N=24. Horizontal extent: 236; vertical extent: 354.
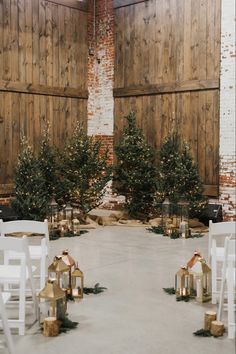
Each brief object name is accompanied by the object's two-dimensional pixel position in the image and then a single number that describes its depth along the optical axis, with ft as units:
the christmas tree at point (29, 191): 32.42
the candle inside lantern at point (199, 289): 17.39
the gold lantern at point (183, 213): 31.31
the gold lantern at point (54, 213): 31.83
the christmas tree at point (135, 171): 36.45
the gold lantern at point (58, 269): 16.43
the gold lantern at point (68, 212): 32.49
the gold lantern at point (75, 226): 31.35
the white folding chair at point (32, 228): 16.48
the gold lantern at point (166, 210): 33.06
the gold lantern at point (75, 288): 17.50
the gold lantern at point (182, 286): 17.51
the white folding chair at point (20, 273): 13.70
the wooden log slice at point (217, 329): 13.94
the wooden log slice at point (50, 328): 14.06
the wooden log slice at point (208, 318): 14.25
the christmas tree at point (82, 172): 34.83
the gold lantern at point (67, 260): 17.18
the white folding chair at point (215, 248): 16.48
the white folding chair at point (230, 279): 13.57
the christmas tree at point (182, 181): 33.63
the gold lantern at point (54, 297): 14.47
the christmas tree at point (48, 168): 34.99
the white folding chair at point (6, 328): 11.82
